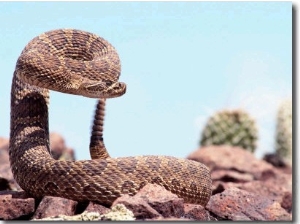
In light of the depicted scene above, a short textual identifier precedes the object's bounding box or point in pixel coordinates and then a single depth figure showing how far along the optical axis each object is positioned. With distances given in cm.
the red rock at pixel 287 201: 966
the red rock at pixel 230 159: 1527
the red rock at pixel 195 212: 672
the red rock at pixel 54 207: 661
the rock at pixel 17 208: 696
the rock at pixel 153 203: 626
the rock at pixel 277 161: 1798
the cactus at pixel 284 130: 2134
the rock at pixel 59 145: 1599
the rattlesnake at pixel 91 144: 689
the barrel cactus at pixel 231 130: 1898
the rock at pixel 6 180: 959
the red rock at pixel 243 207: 773
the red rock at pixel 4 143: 1612
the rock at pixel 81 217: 633
